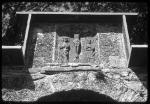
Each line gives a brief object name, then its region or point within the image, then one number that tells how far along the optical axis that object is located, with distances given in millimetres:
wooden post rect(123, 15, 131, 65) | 5205
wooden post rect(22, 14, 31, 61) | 5311
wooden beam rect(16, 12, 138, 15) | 6000
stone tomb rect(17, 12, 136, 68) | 5535
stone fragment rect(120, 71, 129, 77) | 5195
